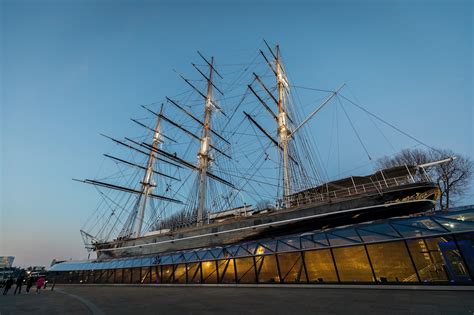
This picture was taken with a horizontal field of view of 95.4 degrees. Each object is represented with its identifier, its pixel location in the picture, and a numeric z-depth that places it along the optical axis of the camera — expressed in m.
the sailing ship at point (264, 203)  15.42
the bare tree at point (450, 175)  25.53
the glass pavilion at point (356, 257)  9.17
